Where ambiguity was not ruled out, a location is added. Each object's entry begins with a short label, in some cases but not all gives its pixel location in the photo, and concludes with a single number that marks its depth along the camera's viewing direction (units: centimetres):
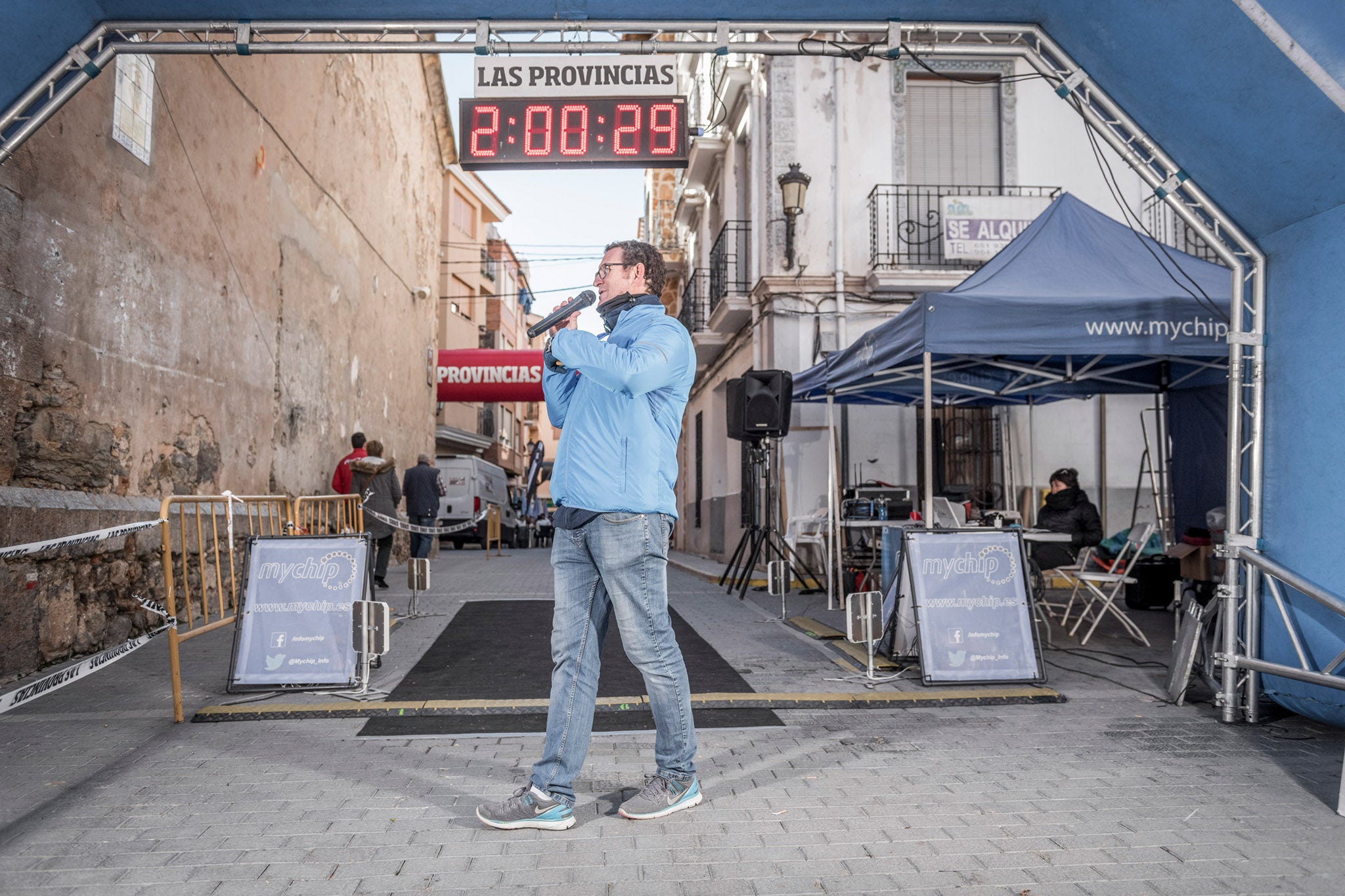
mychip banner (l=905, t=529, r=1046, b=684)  574
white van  2352
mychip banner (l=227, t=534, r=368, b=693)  543
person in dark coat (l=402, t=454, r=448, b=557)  1395
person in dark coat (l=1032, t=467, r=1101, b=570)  877
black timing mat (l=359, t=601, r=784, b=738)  488
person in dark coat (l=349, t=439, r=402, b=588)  1153
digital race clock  690
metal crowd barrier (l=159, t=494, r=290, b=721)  654
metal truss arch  500
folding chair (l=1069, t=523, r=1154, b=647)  751
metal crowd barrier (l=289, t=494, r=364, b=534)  986
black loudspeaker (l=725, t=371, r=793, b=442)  1018
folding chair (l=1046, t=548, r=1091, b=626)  796
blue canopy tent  660
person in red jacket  1188
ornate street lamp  1318
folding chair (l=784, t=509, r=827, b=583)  1102
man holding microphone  329
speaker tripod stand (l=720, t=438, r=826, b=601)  1037
